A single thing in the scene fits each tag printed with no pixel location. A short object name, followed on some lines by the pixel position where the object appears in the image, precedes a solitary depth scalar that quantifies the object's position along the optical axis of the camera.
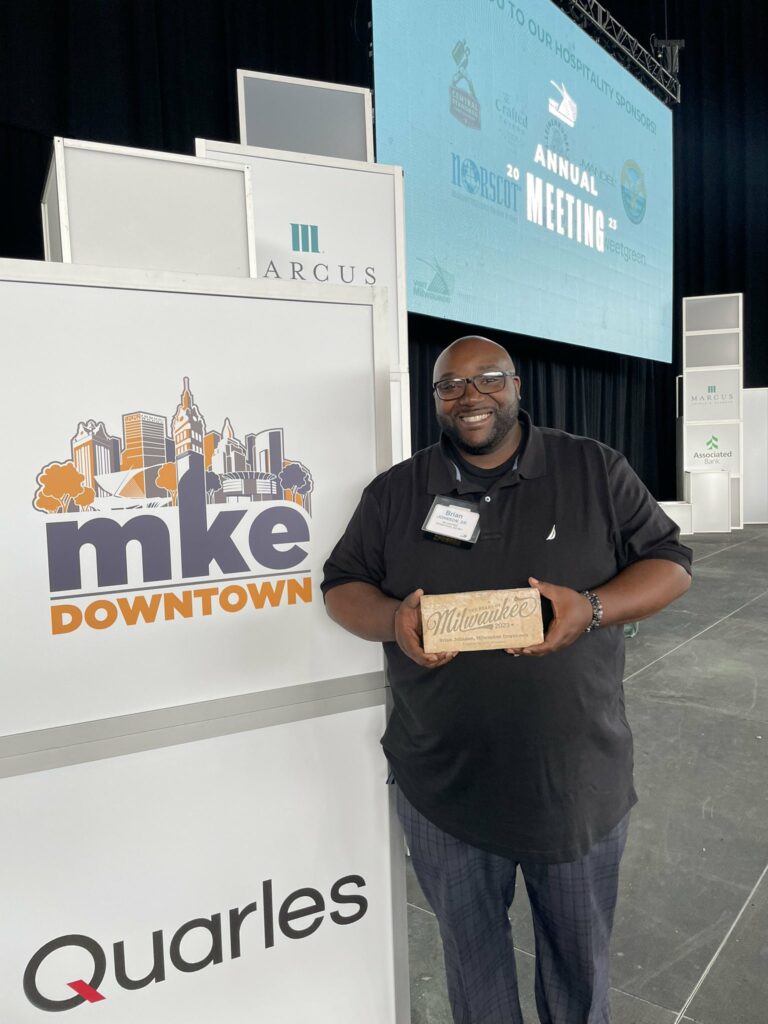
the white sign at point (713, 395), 8.55
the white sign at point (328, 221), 2.12
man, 1.04
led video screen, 4.50
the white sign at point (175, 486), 0.95
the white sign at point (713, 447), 8.60
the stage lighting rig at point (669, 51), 8.02
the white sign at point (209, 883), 0.98
